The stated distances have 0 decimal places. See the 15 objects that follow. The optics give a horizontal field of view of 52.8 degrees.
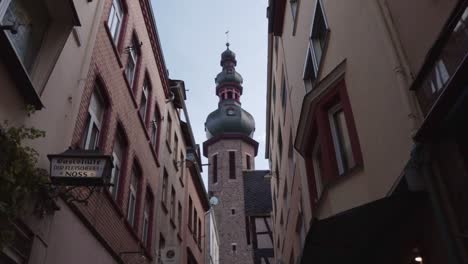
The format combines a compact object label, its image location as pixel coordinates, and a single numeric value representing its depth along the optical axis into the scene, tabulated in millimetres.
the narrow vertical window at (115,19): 11828
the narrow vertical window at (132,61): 13234
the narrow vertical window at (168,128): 18683
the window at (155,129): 16125
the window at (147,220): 14047
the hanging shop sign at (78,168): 6633
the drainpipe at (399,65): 5699
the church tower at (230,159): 45375
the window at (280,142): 18158
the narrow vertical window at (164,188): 16819
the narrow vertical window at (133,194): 12500
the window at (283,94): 15823
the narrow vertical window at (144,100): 14754
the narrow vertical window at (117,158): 11219
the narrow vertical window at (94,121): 9796
